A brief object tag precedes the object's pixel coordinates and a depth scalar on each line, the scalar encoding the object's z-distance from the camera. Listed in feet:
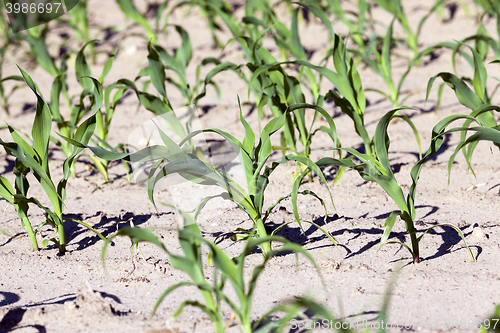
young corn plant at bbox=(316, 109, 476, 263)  10.96
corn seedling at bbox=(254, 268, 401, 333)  8.19
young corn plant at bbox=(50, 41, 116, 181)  16.21
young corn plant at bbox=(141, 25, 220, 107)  16.74
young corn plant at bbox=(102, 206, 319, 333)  8.28
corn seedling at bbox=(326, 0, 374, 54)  22.44
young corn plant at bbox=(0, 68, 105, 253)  11.88
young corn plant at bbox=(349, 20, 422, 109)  18.15
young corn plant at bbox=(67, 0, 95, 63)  28.19
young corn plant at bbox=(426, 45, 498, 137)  13.22
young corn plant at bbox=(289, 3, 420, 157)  14.76
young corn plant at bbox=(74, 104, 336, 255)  10.91
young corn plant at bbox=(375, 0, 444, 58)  22.57
